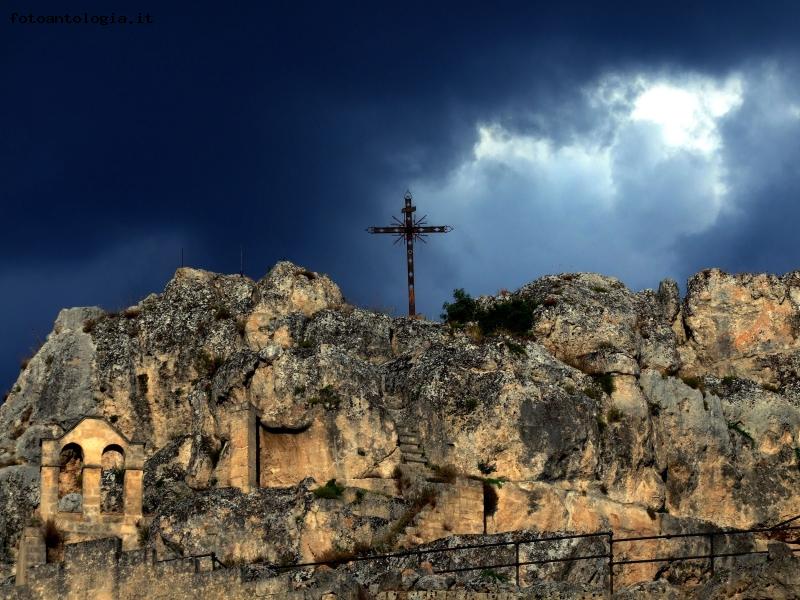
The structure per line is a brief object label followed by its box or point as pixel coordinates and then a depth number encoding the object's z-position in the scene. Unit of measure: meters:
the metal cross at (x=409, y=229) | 80.88
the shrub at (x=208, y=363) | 73.69
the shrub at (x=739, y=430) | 73.56
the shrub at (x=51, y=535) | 62.59
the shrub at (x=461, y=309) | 76.40
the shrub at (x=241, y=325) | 75.00
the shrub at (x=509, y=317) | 75.19
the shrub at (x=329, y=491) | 65.25
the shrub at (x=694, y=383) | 74.00
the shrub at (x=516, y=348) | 71.62
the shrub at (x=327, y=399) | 68.38
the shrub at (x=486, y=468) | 67.62
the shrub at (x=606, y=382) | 71.44
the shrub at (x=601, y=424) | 70.00
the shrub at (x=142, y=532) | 64.56
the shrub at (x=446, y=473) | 66.56
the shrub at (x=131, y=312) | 75.94
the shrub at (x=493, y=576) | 57.34
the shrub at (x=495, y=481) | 66.62
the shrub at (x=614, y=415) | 70.61
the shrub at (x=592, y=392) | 70.75
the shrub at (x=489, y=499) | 65.44
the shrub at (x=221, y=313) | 75.32
